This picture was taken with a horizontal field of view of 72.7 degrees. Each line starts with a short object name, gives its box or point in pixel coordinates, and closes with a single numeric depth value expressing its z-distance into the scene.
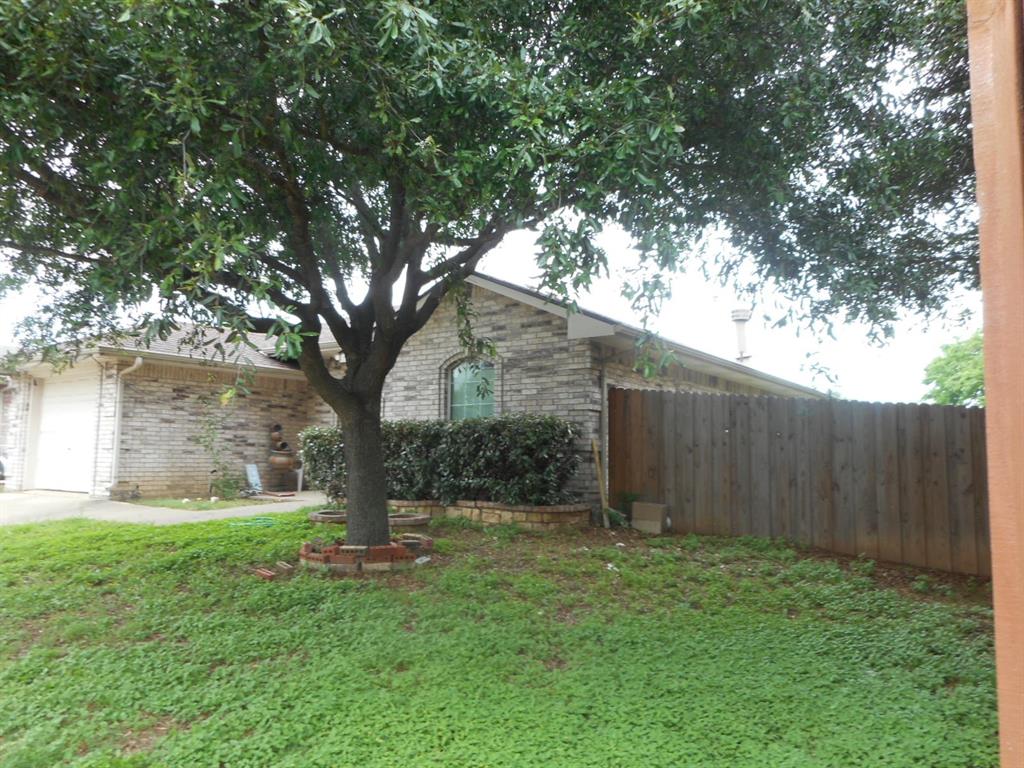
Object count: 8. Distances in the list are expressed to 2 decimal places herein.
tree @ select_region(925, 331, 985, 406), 20.73
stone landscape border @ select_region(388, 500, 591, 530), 9.29
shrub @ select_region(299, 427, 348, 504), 11.53
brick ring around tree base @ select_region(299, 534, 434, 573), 6.83
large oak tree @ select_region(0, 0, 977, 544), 4.49
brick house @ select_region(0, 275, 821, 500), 10.37
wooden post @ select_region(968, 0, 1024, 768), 1.50
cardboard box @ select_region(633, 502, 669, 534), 9.26
